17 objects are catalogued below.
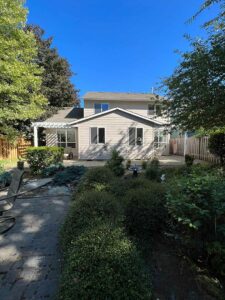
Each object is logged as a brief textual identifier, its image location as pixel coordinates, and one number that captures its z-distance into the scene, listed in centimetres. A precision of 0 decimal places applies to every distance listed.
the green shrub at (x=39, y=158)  903
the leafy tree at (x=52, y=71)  2120
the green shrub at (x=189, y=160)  925
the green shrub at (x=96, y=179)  448
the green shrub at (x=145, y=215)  292
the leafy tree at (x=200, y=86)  590
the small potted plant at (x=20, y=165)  921
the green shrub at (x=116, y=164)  788
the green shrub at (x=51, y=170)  868
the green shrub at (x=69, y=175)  725
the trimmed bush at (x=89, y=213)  250
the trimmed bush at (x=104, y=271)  156
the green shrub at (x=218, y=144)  980
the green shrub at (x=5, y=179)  705
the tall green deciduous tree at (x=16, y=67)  921
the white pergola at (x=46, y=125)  1490
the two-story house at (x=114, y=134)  1506
